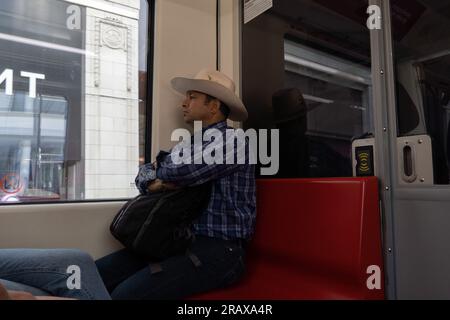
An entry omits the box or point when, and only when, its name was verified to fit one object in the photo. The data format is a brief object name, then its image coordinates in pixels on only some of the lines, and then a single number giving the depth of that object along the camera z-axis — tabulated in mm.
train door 1209
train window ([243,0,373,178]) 1512
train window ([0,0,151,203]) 1631
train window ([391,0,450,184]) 1230
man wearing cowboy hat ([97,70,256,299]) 1346
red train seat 1279
